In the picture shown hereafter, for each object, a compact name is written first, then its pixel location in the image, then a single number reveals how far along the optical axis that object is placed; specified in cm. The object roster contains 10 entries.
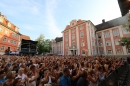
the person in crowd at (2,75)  294
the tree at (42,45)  4703
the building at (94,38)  2984
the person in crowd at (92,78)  329
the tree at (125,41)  1680
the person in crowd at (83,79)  272
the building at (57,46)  5292
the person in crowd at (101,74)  402
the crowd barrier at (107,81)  299
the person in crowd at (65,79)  260
